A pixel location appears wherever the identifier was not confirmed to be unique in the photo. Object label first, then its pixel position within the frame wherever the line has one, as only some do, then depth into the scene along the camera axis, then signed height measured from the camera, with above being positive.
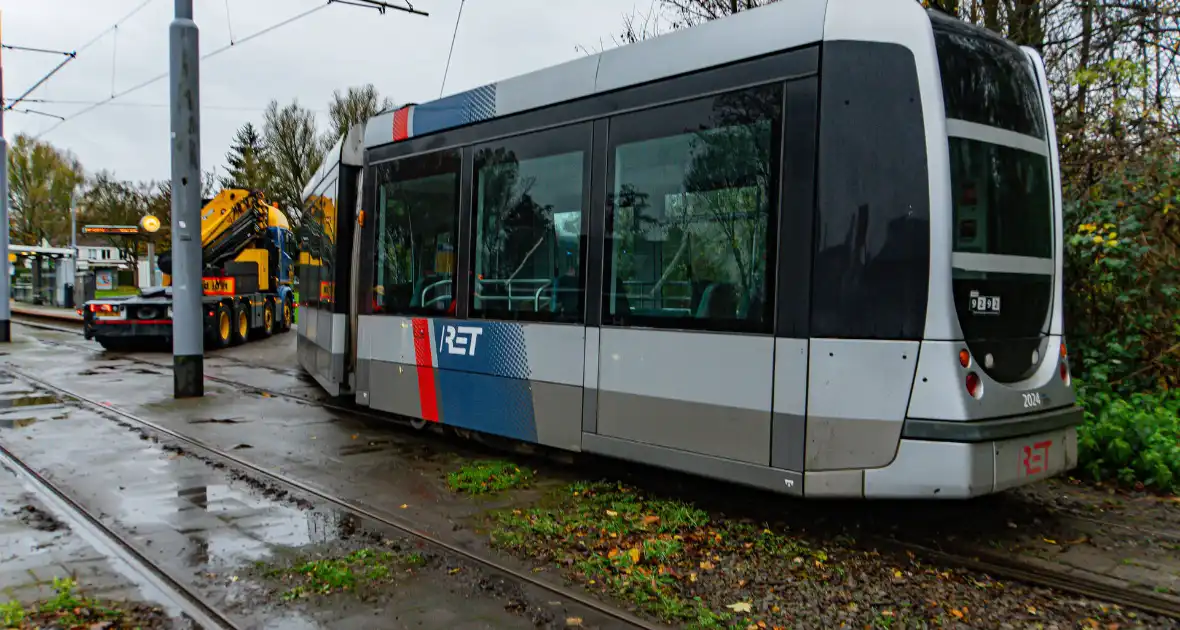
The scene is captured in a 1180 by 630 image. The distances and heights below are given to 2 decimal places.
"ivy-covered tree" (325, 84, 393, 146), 41.19 +8.93
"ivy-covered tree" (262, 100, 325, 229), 42.22 +6.94
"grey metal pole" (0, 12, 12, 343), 20.20 +0.61
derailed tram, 4.59 +0.23
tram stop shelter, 38.41 +0.25
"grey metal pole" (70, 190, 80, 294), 38.25 +2.94
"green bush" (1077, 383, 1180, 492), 6.21 -1.11
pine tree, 42.34 +6.20
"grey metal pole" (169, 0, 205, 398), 10.72 +1.26
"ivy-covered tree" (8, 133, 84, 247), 52.59 +5.66
